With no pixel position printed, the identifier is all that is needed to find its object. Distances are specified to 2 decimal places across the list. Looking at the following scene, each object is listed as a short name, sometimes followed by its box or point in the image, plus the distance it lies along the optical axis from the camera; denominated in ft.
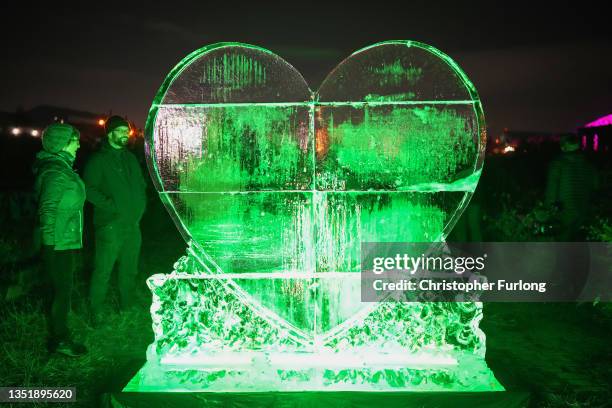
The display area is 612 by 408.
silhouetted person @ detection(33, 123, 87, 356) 10.69
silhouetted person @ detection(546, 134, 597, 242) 15.57
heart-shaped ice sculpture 9.78
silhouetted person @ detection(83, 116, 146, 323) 13.43
